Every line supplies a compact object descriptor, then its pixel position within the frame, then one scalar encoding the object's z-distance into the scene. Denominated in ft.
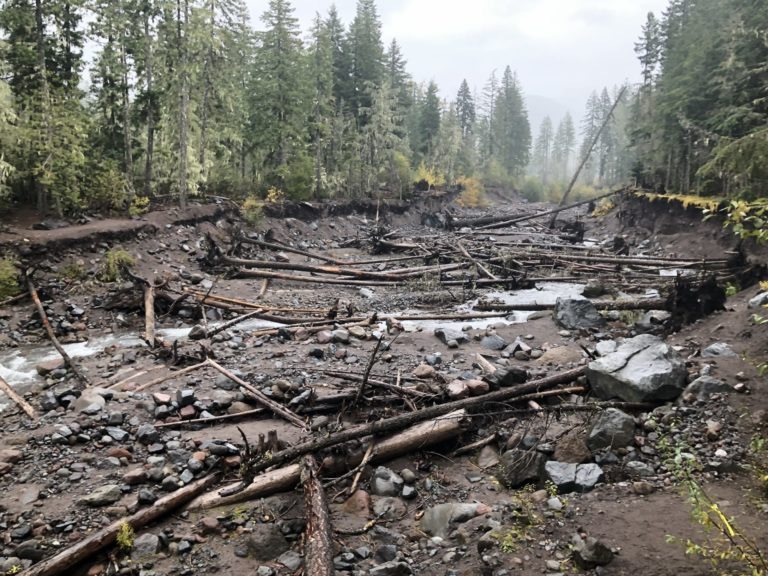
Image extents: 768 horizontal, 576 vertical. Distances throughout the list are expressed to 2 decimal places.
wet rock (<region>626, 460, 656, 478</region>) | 18.44
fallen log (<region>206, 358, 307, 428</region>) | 23.93
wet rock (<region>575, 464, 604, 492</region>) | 18.15
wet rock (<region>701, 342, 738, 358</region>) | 26.00
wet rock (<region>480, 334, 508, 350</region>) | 37.22
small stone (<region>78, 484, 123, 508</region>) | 17.95
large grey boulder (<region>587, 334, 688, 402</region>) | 22.74
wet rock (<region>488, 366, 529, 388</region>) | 25.13
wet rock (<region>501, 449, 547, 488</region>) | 19.48
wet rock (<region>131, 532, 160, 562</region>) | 16.03
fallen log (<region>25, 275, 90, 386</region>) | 28.68
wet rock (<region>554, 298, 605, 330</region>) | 41.88
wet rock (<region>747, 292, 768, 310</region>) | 30.19
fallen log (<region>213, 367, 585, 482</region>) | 19.76
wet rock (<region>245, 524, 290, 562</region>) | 16.39
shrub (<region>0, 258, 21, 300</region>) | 39.91
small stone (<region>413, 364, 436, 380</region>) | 28.83
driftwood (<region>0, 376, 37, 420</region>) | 24.43
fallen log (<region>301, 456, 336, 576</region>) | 14.74
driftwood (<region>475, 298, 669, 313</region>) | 43.14
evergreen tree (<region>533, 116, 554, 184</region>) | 384.88
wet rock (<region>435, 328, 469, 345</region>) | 37.79
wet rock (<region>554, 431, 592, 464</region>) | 19.94
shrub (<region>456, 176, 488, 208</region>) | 200.64
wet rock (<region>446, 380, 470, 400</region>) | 23.71
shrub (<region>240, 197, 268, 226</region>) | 80.74
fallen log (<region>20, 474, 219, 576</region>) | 14.79
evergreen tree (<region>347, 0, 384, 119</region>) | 140.36
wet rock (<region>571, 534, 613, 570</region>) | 13.67
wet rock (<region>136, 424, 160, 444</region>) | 22.24
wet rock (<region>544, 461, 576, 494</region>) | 18.30
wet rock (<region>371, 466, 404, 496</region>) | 19.67
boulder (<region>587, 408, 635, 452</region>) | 20.15
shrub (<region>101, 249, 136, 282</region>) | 48.03
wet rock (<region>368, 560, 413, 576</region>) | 14.83
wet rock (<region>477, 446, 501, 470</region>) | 21.39
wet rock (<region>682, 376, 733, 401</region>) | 21.65
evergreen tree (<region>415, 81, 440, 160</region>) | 183.21
